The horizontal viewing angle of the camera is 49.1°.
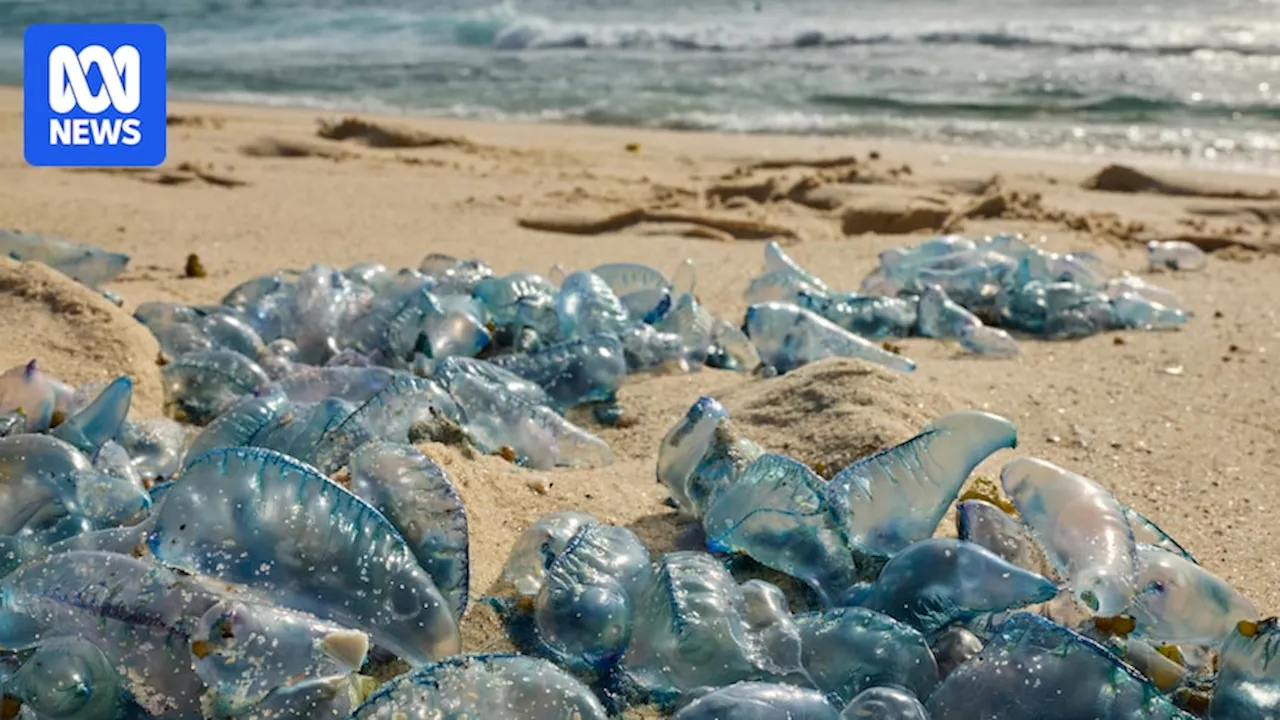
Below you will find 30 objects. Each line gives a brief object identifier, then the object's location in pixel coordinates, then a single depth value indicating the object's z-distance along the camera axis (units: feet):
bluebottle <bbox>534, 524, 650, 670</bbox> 0.86
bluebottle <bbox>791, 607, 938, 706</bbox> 0.85
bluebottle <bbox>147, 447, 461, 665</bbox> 0.83
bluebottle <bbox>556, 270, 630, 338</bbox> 1.61
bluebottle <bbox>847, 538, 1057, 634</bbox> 0.88
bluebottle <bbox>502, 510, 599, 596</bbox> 0.95
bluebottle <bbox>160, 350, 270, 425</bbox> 1.41
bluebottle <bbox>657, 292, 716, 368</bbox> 1.64
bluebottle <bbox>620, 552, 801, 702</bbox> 0.84
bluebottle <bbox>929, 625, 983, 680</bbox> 0.88
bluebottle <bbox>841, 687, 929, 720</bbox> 0.78
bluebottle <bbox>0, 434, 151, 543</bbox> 1.00
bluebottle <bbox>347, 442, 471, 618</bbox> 0.89
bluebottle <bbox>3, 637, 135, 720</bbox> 0.79
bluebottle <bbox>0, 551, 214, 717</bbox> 0.80
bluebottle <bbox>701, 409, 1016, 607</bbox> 0.98
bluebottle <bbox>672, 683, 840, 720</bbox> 0.76
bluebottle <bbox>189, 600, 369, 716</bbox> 0.77
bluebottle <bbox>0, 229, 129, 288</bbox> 1.83
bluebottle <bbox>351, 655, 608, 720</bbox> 0.73
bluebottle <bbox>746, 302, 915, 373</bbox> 1.59
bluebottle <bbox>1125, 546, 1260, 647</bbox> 0.91
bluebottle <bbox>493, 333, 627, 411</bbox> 1.46
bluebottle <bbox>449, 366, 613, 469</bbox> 1.27
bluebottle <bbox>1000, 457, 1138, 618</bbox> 0.91
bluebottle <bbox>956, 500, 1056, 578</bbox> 0.97
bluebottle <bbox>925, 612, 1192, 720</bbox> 0.79
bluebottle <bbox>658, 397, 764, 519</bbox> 1.06
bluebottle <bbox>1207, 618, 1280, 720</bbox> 0.83
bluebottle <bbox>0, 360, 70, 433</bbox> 1.21
